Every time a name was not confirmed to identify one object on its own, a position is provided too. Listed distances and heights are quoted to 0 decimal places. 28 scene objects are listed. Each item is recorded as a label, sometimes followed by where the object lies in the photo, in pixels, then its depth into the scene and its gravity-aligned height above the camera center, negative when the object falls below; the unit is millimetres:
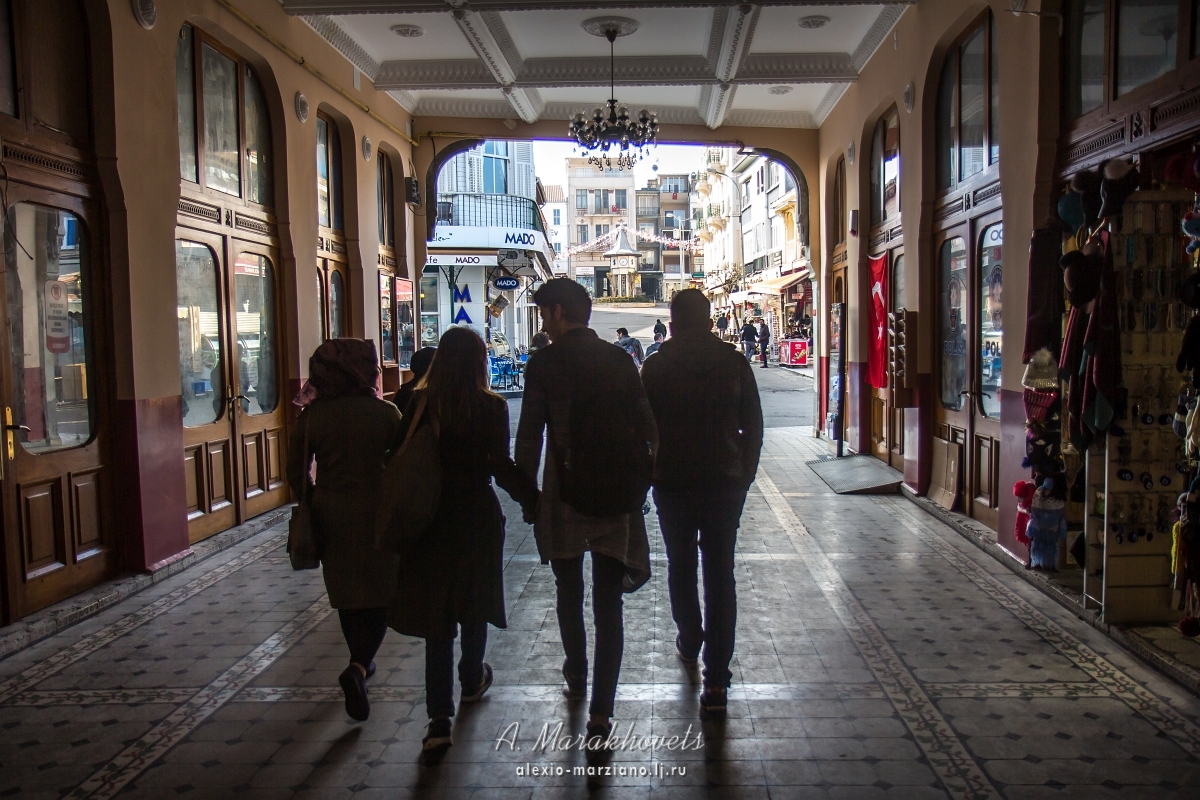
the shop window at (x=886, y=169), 9359 +1892
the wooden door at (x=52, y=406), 4977 -297
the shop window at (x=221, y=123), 7016 +1953
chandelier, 10367 +2562
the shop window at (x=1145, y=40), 4434 +1536
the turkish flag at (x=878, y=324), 9469 +189
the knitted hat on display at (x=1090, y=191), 4516 +742
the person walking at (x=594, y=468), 3291 -455
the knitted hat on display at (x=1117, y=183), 4250 +734
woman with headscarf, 3738 -503
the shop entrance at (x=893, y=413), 9242 -797
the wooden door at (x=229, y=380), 6945 -228
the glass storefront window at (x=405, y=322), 11859 +386
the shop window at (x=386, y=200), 11789 +2014
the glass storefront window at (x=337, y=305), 9828 +519
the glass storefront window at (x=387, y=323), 11242 +349
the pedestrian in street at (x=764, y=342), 29012 +30
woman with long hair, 3344 -631
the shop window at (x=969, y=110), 6840 +1902
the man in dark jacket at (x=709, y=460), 3746 -490
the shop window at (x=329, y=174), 9688 +1978
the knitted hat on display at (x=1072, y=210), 4609 +664
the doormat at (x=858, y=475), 8828 -1427
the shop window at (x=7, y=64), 4992 +1657
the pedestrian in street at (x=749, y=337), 29688 +207
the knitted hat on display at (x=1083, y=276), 4383 +299
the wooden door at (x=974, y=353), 6809 -121
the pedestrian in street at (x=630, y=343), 16983 +49
